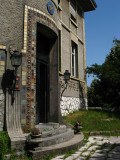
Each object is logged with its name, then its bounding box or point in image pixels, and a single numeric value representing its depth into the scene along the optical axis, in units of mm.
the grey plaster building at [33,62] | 5449
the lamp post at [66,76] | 9672
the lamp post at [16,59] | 5328
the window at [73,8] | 13006
